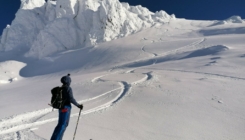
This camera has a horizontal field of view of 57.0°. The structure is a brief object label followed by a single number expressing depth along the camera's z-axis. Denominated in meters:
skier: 5.41
